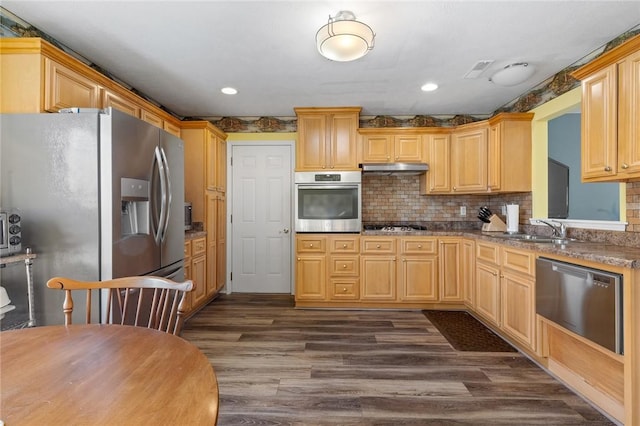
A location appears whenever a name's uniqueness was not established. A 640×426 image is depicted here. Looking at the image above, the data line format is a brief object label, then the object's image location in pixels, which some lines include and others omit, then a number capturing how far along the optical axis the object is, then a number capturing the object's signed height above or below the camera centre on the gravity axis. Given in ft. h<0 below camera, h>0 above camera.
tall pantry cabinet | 12.07 +1.34
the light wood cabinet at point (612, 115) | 6.04 +2.05
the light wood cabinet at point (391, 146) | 12.44 +2.68
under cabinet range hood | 12.05 +1.77
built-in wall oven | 12.03 +0.51
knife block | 11.90 -0.48
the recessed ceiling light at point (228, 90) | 10.50 +4.23
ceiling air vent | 8.66 +4.18
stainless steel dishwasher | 5.42 -1.74
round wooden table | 2.03 -1.31
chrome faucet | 8.70 -0.51
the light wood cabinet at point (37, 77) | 6.27 +2.89
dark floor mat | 8.71 -3.73
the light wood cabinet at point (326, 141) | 12.28 +2.84
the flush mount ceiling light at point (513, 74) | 8.70 +3.97
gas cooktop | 12.86 -0.62
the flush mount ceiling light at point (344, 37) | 6.18 +3.56
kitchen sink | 8.30 -0.77
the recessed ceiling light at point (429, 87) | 10.22 +4.19
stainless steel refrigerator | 6.01 +0.37
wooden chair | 4.07 -1.01
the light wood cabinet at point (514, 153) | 11.02 +2.11
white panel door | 14.12 -0.22
